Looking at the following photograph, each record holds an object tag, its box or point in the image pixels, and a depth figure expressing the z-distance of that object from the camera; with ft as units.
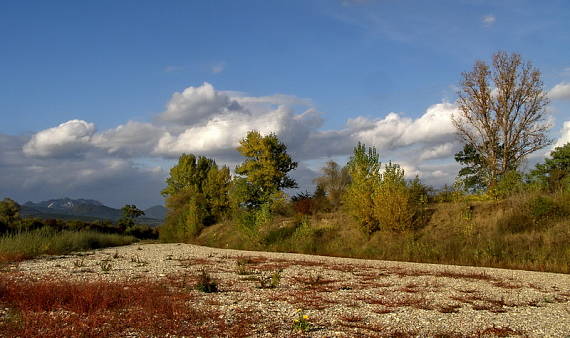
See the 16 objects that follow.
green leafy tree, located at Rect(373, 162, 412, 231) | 96.53
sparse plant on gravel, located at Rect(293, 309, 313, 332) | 27.19
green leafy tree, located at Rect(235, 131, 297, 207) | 176.35
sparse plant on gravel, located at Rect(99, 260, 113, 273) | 58.65
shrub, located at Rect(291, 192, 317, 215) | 164.54
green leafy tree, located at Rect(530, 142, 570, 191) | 111.45
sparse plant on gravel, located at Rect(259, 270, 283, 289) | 46.96
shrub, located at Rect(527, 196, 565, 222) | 84.74
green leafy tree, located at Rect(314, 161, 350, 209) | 233.76
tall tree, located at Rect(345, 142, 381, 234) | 102.73
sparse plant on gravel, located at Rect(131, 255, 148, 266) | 71.72
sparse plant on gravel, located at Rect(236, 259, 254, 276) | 58.77
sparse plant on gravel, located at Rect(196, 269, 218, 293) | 42.45
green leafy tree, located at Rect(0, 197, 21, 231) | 210.55
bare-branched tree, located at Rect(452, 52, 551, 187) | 123.85
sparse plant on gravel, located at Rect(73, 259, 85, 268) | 63.76
